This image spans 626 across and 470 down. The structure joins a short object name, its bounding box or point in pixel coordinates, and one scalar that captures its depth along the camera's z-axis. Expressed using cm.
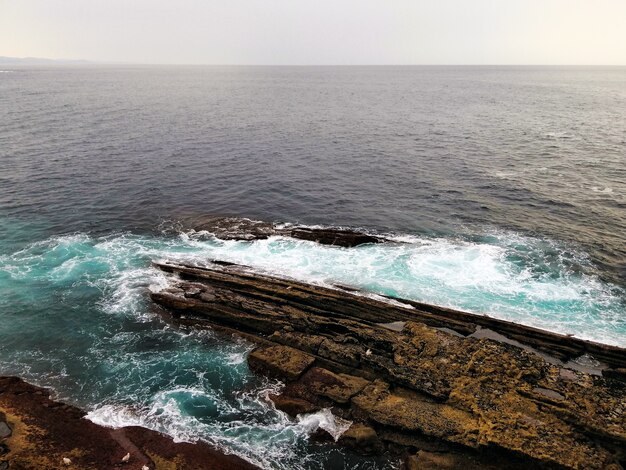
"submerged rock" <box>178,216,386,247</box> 4631
